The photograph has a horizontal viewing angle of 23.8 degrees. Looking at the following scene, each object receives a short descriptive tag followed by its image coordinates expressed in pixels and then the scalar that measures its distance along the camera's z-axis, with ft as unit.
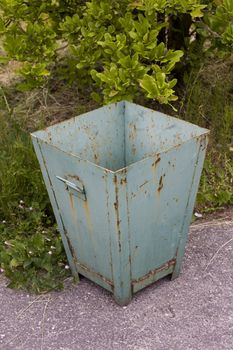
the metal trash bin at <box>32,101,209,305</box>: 7.97
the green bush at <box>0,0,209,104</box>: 9.97
